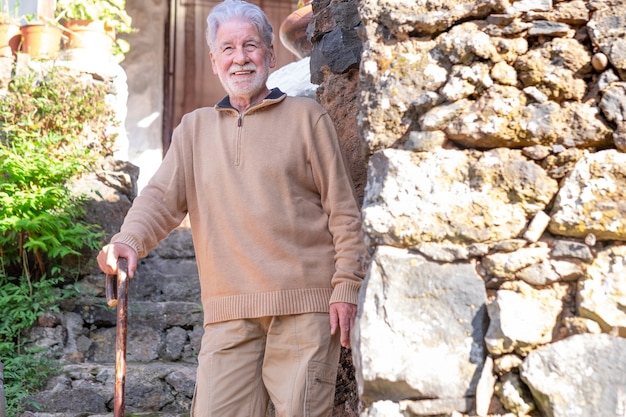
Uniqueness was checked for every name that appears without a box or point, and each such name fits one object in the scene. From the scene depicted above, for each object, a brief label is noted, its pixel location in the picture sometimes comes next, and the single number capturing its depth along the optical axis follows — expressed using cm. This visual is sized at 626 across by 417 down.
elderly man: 225
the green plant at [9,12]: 587
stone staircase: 399
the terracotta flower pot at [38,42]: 577
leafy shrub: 448
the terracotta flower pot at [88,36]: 584
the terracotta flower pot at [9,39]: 571
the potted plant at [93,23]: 588
